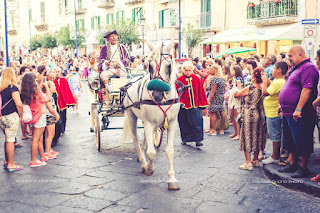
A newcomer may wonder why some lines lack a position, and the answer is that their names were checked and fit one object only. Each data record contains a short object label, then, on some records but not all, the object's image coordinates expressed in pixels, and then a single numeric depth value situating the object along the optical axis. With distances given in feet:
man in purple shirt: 16.94
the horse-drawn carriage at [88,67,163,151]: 22.88
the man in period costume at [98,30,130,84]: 24.41
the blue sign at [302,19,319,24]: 36.60
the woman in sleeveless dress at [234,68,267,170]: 20.22
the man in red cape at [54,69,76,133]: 28.73
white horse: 16.51
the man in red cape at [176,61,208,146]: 25.32
